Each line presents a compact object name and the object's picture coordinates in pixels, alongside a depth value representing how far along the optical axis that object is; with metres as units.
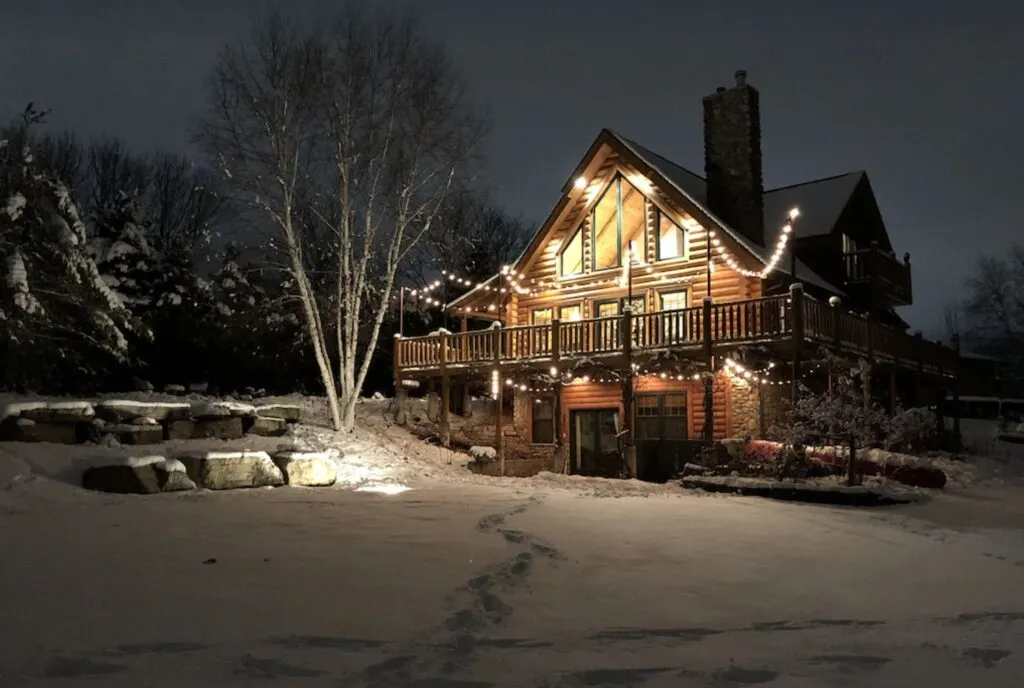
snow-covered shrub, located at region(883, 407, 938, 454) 14.76
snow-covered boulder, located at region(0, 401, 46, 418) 12.33
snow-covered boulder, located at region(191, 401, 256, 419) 15.03
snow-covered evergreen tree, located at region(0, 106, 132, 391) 15.73
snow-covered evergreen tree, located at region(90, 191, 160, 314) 29.17
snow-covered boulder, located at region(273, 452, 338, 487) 12.88
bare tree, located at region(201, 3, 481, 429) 19.39
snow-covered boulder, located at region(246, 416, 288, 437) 16.16
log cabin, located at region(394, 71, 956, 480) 17.86
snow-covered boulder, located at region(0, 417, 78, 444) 12.24
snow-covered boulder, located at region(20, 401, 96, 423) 12.56
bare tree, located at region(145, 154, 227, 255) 42.28
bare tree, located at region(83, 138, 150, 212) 42.00
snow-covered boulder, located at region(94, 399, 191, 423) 13.84
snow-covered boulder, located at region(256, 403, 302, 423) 17.17
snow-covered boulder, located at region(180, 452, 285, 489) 11.91
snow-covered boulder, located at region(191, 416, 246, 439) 14.94
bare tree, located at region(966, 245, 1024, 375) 56.81
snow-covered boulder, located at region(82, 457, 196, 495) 10.88
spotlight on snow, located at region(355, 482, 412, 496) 12.12
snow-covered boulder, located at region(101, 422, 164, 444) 13.41
